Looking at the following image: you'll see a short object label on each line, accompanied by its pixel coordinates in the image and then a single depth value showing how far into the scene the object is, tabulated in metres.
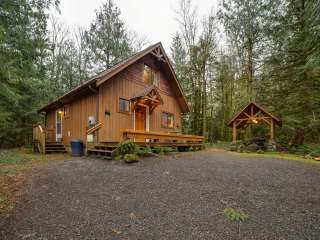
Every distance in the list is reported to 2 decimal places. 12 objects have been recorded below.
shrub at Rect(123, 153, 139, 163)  6.70
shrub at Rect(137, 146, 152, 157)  7.68
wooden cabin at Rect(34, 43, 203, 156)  9.51
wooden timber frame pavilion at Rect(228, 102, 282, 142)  11.87
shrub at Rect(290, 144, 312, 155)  10.45
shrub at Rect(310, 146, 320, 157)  9.29
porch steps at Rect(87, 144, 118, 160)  7.54
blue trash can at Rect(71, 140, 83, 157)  9.29
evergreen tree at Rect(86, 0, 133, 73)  17.97
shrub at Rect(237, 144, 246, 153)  11.78
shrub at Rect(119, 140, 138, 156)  7.28
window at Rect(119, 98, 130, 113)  10.73
